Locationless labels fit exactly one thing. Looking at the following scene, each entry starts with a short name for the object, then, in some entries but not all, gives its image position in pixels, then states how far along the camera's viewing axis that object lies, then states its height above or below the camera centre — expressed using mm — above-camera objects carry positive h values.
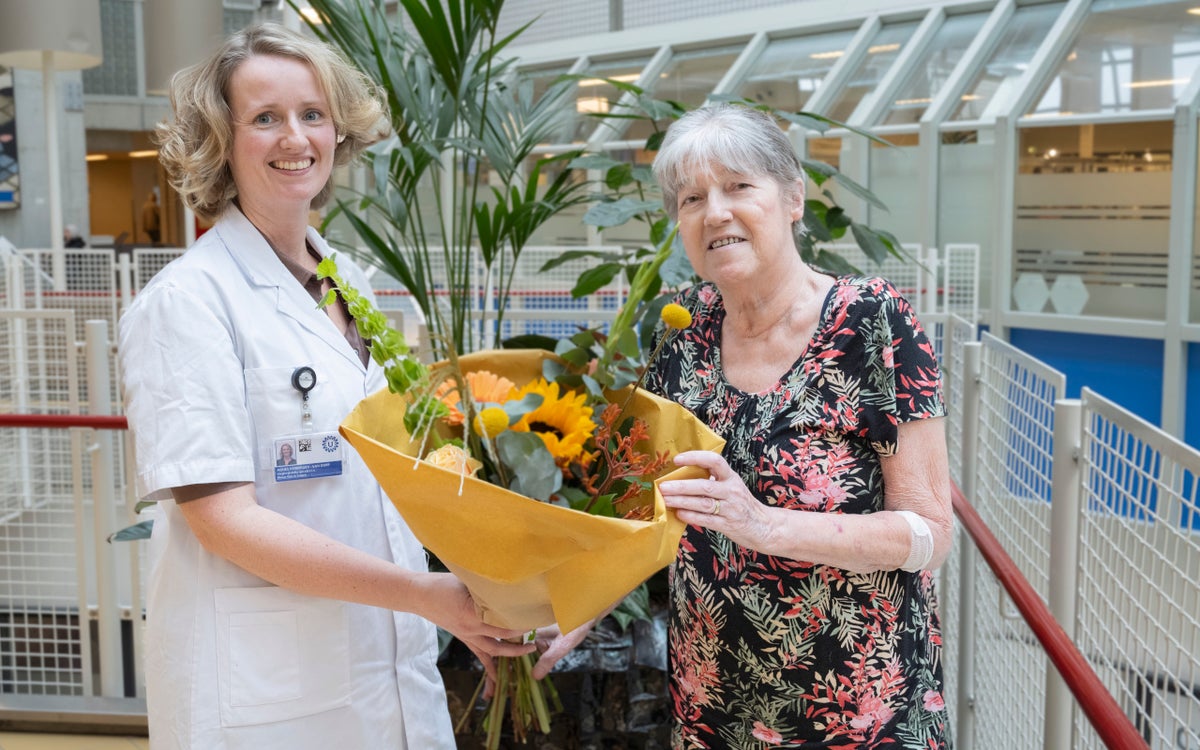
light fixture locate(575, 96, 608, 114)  12195 +2294
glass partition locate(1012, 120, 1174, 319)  7570 +617
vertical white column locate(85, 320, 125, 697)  3428 -660
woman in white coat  1369 -198
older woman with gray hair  1440 -231
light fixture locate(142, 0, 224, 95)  7559 +1953
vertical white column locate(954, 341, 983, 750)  2900 -695
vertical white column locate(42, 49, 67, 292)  9305 +1303
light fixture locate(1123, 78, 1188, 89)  7598 +1540
